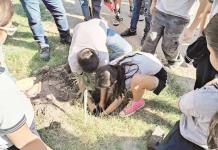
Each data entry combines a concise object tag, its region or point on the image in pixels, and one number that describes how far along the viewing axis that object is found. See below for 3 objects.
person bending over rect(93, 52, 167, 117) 2.08
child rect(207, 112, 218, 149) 1.08
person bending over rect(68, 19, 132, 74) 2.18
